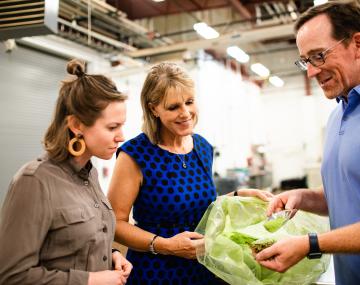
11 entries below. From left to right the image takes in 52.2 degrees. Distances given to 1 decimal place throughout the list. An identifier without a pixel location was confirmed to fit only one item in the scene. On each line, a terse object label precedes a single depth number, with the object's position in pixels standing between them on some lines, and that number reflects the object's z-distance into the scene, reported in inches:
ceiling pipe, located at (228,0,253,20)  207.4
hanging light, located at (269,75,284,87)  337.4
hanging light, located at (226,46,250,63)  234.0
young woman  41.8
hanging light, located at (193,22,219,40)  196.1
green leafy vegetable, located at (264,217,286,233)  53.4
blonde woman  62.4
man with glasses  47.0
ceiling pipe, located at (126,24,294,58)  216.5
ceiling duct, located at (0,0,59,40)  83.7
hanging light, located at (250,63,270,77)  277.9
